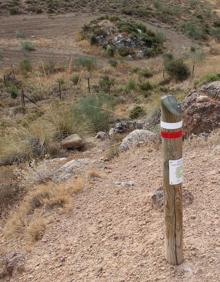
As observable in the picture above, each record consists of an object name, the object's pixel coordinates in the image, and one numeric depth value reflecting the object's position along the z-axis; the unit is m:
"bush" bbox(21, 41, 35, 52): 39.97
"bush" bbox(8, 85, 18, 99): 28.10
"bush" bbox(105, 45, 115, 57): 41.97
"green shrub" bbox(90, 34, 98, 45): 43.59
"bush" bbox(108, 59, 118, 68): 38.00
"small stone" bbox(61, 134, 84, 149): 11.17
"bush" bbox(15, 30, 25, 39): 44.42
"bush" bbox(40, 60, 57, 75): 34.99
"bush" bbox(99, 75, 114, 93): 28.93
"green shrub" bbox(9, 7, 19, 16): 51.94
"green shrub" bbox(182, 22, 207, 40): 52.13
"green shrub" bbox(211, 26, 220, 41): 53.97
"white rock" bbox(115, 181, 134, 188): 7.60
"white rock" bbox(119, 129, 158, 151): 9.45
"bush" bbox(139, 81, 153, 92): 29.02
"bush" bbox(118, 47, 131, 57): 41.79
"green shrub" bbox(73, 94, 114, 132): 13.08
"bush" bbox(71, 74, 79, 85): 31.57
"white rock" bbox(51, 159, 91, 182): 8.59
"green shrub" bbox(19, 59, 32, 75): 34.86
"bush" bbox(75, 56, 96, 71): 36.56
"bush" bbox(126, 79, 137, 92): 28.83
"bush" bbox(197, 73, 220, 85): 14.44
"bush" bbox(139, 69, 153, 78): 34.71
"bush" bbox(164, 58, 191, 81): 31.64
